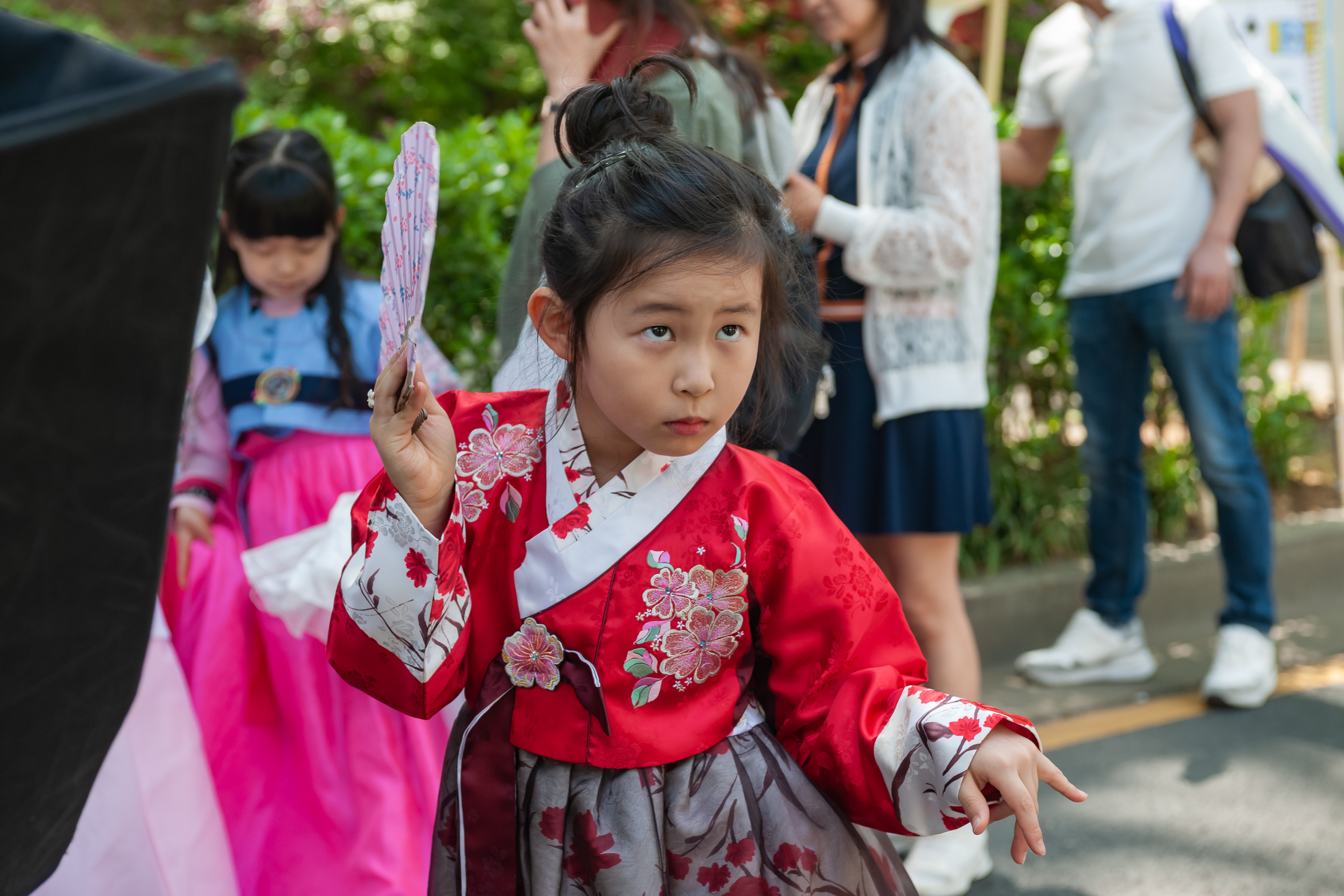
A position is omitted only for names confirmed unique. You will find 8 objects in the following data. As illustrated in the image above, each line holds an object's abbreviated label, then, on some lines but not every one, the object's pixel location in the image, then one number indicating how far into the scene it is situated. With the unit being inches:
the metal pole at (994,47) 169.3
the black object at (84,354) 26.3
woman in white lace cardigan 94.1
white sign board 166.6
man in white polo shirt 120.1
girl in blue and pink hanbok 83.9
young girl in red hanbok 51.8
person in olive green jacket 82.5
